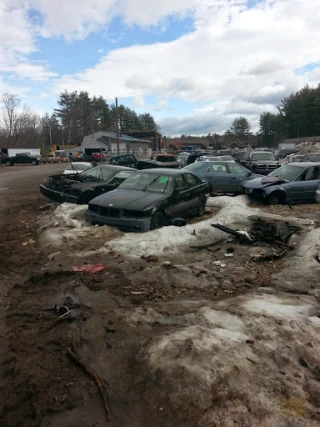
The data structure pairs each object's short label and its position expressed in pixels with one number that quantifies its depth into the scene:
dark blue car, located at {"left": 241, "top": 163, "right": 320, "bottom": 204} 11.55
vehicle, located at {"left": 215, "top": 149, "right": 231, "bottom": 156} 41.57
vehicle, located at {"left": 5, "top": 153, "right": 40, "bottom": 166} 42.88
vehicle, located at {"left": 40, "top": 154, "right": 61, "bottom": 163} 52.34
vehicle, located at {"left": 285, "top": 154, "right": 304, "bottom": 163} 28.73
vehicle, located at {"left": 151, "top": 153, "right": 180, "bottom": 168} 28.03
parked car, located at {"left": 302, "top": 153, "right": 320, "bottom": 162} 25.05
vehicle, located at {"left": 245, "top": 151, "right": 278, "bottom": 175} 23.05
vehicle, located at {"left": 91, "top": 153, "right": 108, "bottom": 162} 49.18
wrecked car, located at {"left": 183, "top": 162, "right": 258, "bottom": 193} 13.43
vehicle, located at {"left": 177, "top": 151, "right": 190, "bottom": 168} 27.62
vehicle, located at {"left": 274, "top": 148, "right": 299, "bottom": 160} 41.25
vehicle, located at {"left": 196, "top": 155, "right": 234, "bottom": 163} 21.29
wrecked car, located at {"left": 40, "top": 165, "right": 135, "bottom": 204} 10.60
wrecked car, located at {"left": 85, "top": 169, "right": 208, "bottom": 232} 7.71
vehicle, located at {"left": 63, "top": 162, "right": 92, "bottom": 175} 17.85
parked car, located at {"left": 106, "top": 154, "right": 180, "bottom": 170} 20.64
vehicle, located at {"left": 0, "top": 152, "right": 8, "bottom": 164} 43.56
